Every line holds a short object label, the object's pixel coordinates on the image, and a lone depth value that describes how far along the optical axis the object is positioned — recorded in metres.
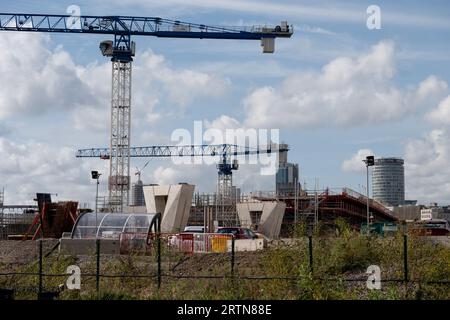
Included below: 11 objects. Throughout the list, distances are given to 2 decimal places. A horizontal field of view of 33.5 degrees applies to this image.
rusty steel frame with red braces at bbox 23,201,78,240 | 58.09
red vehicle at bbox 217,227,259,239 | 45.41
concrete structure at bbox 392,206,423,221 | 112.32
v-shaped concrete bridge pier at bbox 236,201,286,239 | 67.25
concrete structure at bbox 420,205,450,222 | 137.25
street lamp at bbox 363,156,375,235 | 46.10
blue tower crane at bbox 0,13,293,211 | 103.31
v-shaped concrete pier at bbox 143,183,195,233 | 64.75
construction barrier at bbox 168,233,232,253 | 39.72
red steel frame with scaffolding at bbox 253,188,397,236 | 72.25
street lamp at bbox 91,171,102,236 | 53.52
